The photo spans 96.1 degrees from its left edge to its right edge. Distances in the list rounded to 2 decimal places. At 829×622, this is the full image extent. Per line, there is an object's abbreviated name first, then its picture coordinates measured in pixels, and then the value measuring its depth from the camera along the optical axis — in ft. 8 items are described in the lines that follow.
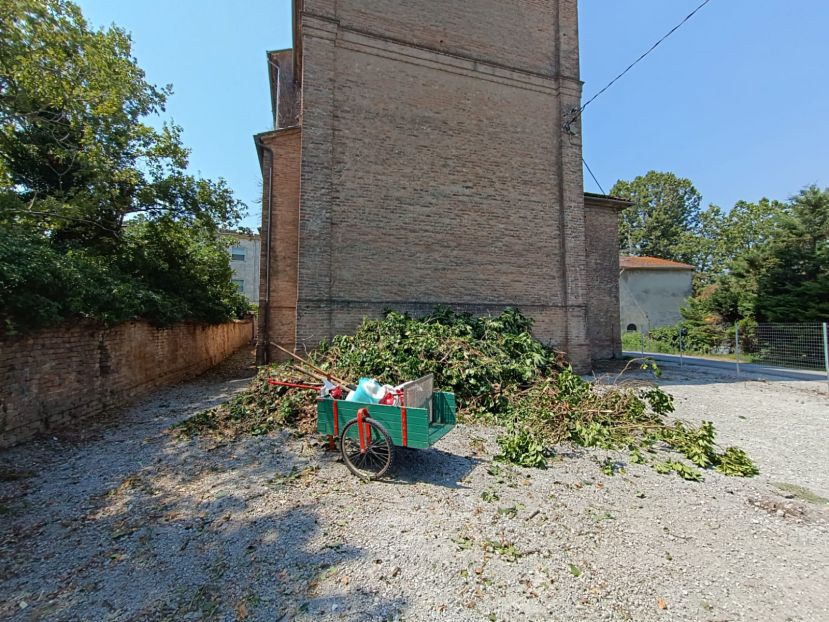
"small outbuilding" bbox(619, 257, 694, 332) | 92.63
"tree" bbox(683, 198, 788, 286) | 114.73
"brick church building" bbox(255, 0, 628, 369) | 32.53
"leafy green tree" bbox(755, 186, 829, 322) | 51.93
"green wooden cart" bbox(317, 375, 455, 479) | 13.55
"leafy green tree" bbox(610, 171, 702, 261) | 134.51
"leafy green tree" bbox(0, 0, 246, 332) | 19.90
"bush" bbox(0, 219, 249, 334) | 17.04
